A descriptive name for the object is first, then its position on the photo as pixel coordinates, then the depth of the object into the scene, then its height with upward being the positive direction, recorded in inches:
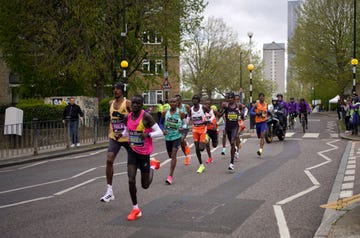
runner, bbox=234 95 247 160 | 493.4 -10.3
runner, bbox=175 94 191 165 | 411.2 -17.0
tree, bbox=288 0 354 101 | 1711.4 +230.1
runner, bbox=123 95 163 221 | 264.8 -17.8
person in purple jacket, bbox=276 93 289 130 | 774.5 +2.6
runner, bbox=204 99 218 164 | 482.1 -26.5
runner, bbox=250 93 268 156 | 538.3 -12.0
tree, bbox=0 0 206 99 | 1053.8 +159.7
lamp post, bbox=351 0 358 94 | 965.6 +66.4
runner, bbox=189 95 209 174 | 442.3 -20.2
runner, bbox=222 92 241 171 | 456.8 -13.9
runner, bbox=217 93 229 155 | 468.9 -23.9
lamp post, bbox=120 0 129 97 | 905.5 +116.3
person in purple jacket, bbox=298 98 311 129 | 936.3 -7.2
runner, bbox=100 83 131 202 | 300.5 -15.4
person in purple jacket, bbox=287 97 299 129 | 988.6 -6.4
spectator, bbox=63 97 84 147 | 681.6 -18.8
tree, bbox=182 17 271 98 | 2351.1 +214.4
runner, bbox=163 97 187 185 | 384.2 -19.7
